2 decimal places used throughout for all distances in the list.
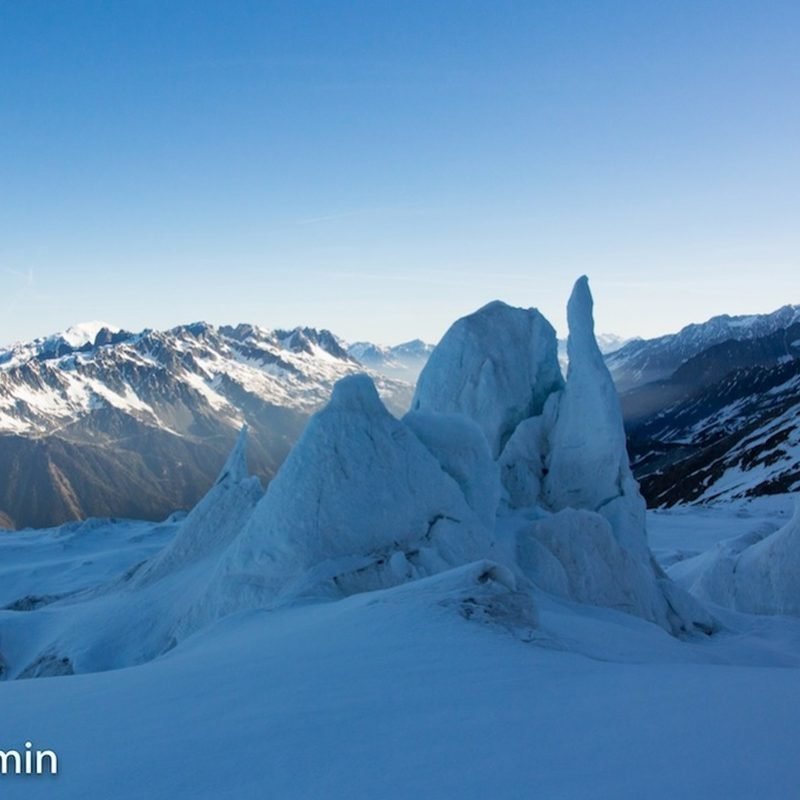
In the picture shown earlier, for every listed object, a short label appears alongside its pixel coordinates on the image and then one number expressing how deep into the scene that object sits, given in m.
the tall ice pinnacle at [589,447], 26.30
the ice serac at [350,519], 15.42
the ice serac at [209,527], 22.22
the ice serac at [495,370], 29.95
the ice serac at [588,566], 19.28
